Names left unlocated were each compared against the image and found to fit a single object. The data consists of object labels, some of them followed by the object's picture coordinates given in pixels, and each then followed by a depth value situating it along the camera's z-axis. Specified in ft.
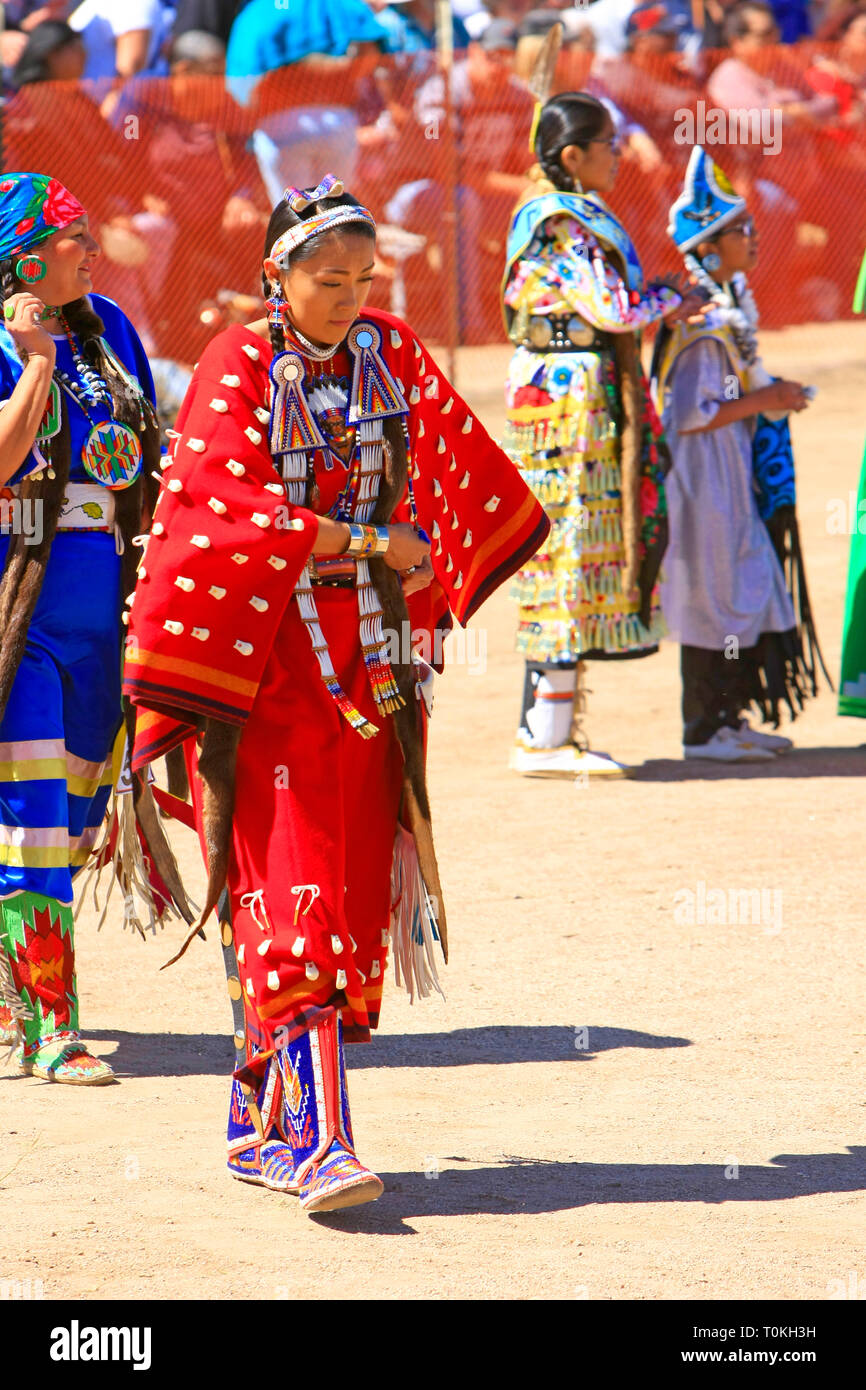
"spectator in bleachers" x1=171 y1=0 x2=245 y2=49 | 48.34
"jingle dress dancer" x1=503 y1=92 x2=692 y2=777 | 25.49
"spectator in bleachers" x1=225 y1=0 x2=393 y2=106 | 47.57
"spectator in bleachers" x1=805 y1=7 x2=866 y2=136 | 56.03
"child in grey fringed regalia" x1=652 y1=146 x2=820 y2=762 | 27.17
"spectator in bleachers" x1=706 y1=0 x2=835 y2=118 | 54.75
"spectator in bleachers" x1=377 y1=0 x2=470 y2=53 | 50.37
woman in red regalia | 12.92
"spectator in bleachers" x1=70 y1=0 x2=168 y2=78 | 47.09
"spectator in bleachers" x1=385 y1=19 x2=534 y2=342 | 49.47
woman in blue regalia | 16.11
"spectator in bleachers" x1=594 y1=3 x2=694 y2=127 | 54.08
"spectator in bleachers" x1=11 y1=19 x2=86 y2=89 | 46.32
